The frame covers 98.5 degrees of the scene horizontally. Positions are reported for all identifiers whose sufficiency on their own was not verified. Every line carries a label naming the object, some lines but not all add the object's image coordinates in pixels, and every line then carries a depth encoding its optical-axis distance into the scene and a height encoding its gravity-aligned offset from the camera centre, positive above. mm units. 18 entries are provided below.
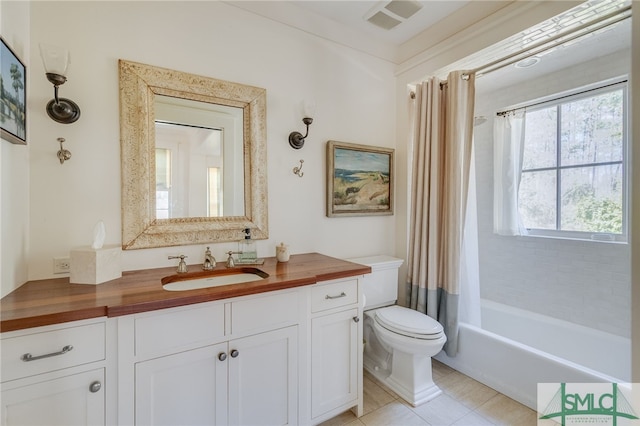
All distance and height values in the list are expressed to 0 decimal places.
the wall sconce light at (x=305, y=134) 1959 +588
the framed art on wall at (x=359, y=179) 2244 +282
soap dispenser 1742 -239
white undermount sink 1474 -378
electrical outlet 1398 -267
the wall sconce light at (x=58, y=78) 1235 +621
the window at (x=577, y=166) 2324 +423
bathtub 1717 -1075
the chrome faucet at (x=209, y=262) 1622 -295
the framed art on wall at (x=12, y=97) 1063 +484
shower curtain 2129 +147
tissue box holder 1269 -244
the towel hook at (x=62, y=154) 1393 +296
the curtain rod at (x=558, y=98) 2276 +1069
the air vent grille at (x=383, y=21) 2101 +1501
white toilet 1812 -858
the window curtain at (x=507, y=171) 2824 +424
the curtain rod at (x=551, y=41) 1563 +1111
